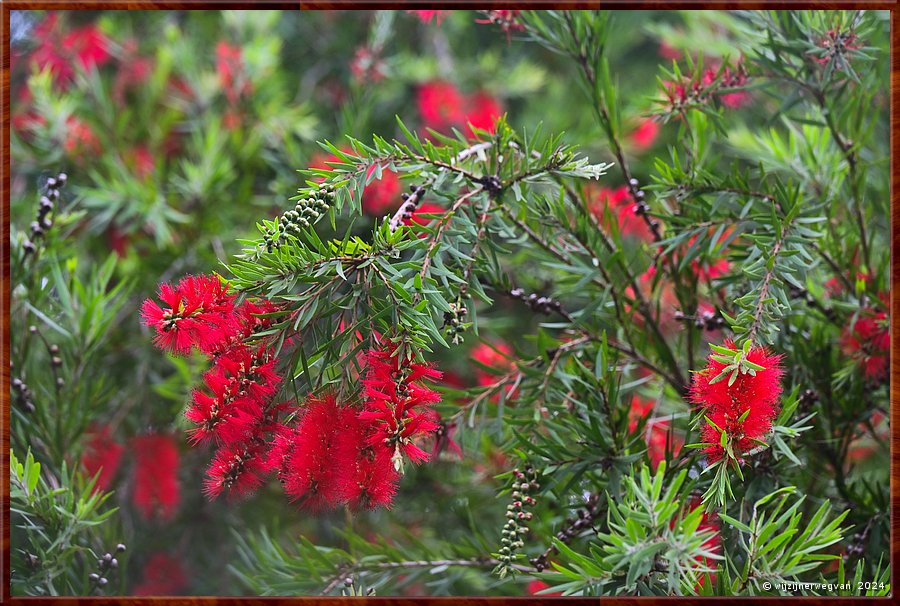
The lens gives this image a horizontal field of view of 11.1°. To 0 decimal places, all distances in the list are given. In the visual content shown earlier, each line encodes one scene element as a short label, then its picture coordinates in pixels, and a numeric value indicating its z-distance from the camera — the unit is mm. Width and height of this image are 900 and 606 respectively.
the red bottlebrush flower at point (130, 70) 4146
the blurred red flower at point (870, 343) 2729
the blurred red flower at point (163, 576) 3002
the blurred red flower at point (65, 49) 3822
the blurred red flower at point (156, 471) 2986
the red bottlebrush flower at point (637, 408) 2768
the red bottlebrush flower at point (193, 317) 2568
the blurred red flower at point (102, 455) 2892
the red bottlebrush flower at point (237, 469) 2585
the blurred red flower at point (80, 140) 3411
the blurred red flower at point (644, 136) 3921
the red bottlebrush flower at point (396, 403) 2557
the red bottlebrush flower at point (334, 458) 2572
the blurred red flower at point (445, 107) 3958
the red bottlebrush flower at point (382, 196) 2936
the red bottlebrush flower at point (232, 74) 3796
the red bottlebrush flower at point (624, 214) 2753
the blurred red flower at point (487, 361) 2811
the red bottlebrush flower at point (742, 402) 2586
